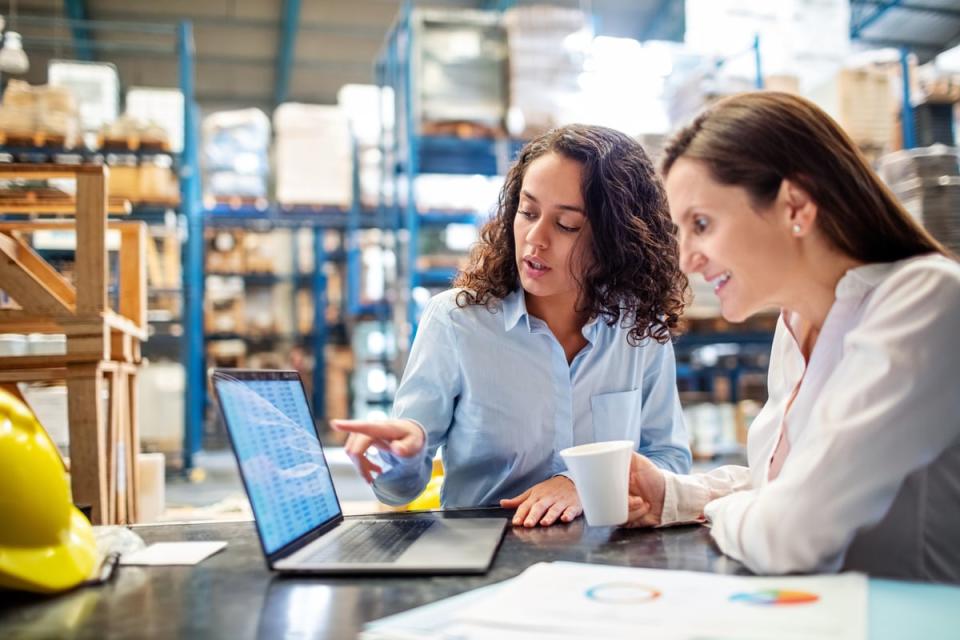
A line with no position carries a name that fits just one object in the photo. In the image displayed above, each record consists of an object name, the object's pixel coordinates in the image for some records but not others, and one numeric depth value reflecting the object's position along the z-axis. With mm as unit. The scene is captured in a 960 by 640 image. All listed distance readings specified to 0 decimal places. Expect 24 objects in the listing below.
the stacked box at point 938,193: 5324
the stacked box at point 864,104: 6480
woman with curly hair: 1851
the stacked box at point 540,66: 5949
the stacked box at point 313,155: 7836
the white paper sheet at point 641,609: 830
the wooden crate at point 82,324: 2549
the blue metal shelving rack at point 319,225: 8336
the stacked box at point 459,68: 5949
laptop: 1127
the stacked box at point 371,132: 7773
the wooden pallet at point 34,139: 6535
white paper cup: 1253
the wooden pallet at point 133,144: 6871
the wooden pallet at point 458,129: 6051
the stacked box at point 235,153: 8070
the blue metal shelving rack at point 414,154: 6098
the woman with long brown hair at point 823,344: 1028
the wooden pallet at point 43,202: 2951
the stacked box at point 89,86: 7293
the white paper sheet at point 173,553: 1225
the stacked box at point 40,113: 6516
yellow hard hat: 1024
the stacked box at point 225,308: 10844
